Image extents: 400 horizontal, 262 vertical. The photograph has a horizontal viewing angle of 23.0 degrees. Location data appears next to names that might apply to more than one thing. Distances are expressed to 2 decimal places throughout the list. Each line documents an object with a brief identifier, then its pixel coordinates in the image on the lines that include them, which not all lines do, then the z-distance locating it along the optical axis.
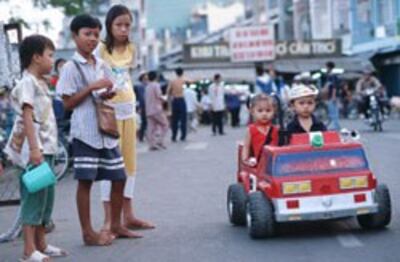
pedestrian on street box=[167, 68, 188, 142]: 21.27
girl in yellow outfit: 8.18
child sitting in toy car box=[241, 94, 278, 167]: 8.48
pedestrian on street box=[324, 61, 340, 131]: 21.58
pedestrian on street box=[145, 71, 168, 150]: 19.55
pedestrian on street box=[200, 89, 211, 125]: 35.88
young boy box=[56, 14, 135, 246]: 7.63
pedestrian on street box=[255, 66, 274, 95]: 22.06
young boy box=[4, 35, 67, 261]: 7.15
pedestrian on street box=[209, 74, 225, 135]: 25.25
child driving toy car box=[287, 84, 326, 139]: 8.34
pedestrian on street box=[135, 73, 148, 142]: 20.88
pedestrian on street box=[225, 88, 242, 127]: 31.67
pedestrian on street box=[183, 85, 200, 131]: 29.38
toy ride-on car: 7.61
